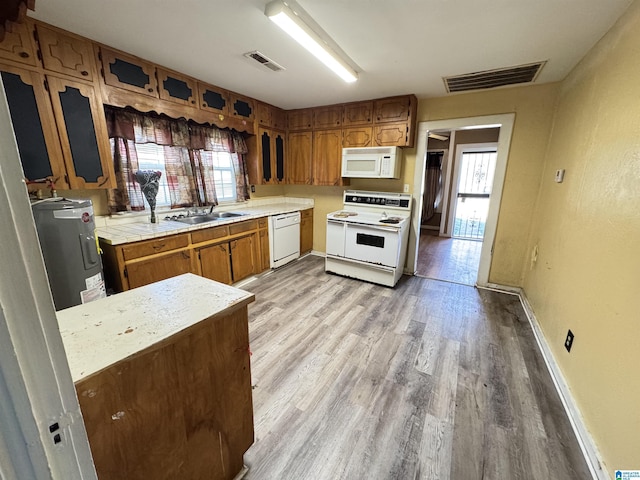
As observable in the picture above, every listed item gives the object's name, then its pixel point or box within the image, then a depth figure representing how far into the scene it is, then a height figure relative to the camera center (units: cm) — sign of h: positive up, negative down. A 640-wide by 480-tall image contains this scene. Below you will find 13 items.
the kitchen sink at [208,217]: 304 -48
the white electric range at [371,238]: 330 -74
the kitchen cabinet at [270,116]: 368 +87
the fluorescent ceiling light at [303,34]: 158 +95
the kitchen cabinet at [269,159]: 380 +28
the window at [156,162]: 277 +16
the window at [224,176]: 357 +2
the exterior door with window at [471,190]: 566 -23
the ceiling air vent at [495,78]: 246 +100
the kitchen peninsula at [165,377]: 75 -64
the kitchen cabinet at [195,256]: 222 -77
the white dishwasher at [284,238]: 373 -87
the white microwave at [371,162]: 344 +22
